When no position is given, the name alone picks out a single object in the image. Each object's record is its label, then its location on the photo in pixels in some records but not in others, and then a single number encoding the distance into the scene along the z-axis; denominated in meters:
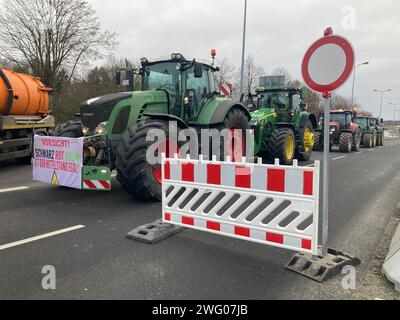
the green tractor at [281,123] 10.77
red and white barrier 3.47
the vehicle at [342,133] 18.47
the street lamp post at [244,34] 18.34
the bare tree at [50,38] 25.62
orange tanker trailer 9.14
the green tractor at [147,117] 5.66
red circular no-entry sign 3.43
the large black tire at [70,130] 6.94
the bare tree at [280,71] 43.63
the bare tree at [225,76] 32.31
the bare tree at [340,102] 50.85
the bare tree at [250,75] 38.22
